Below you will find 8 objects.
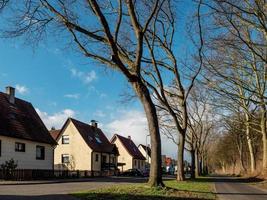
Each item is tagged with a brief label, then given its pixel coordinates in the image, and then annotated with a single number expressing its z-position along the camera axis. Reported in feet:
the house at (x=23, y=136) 69.62
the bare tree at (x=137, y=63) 32.49
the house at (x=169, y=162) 184.22
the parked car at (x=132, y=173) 125.30
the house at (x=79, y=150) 113.12
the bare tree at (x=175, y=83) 52.82
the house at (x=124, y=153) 156.68
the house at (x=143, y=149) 200.30
